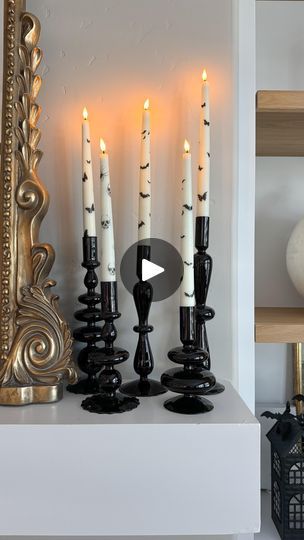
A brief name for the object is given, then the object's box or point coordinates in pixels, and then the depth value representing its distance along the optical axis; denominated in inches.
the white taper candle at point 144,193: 26.4
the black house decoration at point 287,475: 30.7
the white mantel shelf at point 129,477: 22.6
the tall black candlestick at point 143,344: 26.6
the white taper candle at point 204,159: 26.5
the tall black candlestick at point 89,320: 27.4
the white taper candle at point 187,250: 24.0
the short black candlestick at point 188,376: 23.5
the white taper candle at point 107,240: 24.5
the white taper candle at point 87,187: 26.9
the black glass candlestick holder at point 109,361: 24.4
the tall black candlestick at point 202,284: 27.4
